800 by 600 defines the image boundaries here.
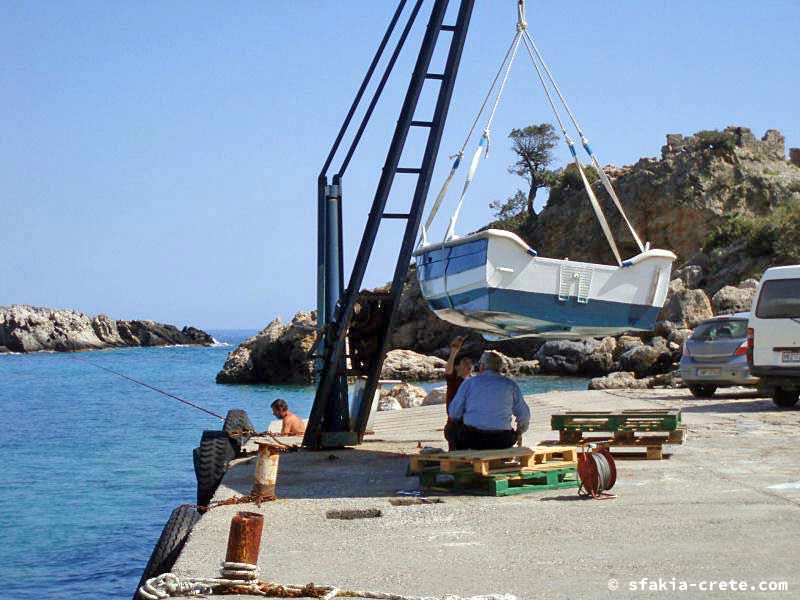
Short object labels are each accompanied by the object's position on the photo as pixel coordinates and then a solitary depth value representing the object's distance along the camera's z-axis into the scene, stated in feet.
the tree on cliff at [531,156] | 348.20
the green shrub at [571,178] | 319.68
